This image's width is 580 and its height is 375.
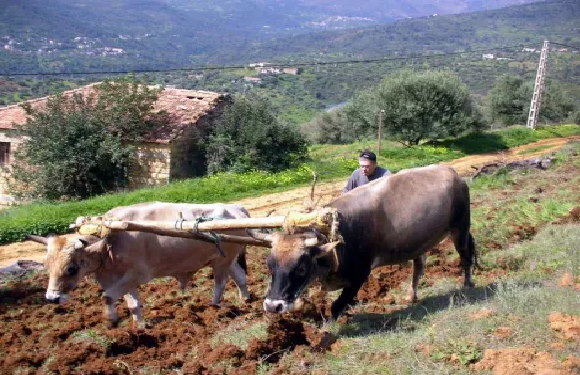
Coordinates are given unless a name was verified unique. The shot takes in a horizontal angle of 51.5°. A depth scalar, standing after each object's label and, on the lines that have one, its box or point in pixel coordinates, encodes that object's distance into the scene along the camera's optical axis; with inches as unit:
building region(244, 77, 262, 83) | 4301.2
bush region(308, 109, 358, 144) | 2186.3
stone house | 871.7
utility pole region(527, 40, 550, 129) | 1552.7
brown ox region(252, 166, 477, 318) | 230.1
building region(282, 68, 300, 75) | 4901.6
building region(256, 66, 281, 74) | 4874.0
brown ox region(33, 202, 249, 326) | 279.0
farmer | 329.4
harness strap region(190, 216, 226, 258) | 265.9
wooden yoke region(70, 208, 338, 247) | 233.5
